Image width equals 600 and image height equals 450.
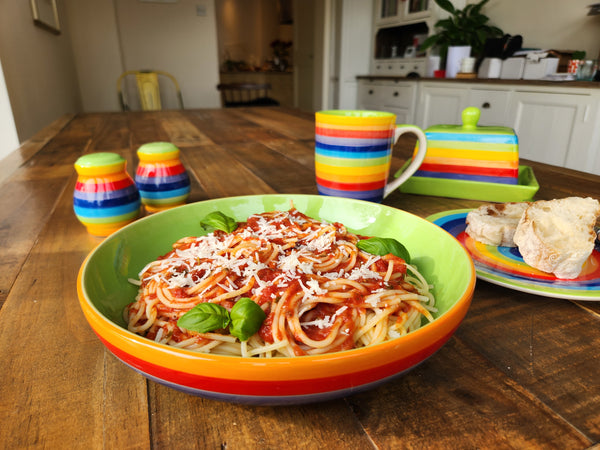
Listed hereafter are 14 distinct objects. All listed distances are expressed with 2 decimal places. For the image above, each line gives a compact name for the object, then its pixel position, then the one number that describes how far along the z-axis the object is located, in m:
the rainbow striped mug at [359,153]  0.81
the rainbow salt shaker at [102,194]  0.74
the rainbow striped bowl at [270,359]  0.30
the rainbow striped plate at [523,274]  0.51
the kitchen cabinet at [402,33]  4.57
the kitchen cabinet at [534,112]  3.02
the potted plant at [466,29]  4.03
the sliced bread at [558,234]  0.55
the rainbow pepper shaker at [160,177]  0.86
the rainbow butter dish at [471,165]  0.95
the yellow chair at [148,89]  4.68
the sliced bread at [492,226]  0.63
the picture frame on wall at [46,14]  3.47
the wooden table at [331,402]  0.35
